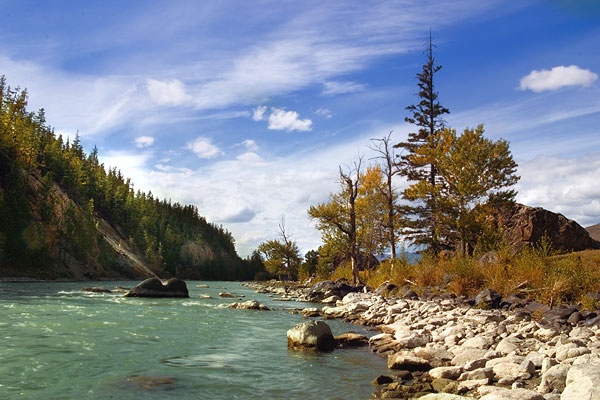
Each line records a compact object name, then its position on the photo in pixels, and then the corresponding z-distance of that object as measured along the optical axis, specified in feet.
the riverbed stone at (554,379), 22.25
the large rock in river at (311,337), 37.42
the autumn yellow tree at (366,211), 132.77
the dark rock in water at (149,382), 25.14
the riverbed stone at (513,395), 19.85
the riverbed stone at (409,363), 29.91
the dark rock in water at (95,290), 104.27
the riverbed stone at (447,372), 27.07
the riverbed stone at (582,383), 18.59
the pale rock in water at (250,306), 74.08
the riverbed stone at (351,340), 39.83
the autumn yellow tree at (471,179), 96.58
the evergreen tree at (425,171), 105.81
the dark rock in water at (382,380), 27.09
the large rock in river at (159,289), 91.94
